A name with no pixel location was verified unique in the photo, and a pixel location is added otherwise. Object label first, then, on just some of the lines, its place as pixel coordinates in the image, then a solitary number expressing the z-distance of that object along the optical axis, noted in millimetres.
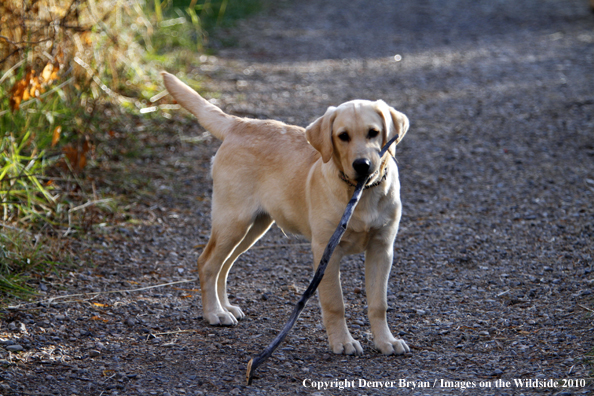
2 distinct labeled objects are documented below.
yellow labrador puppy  6242
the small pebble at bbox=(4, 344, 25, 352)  6208
